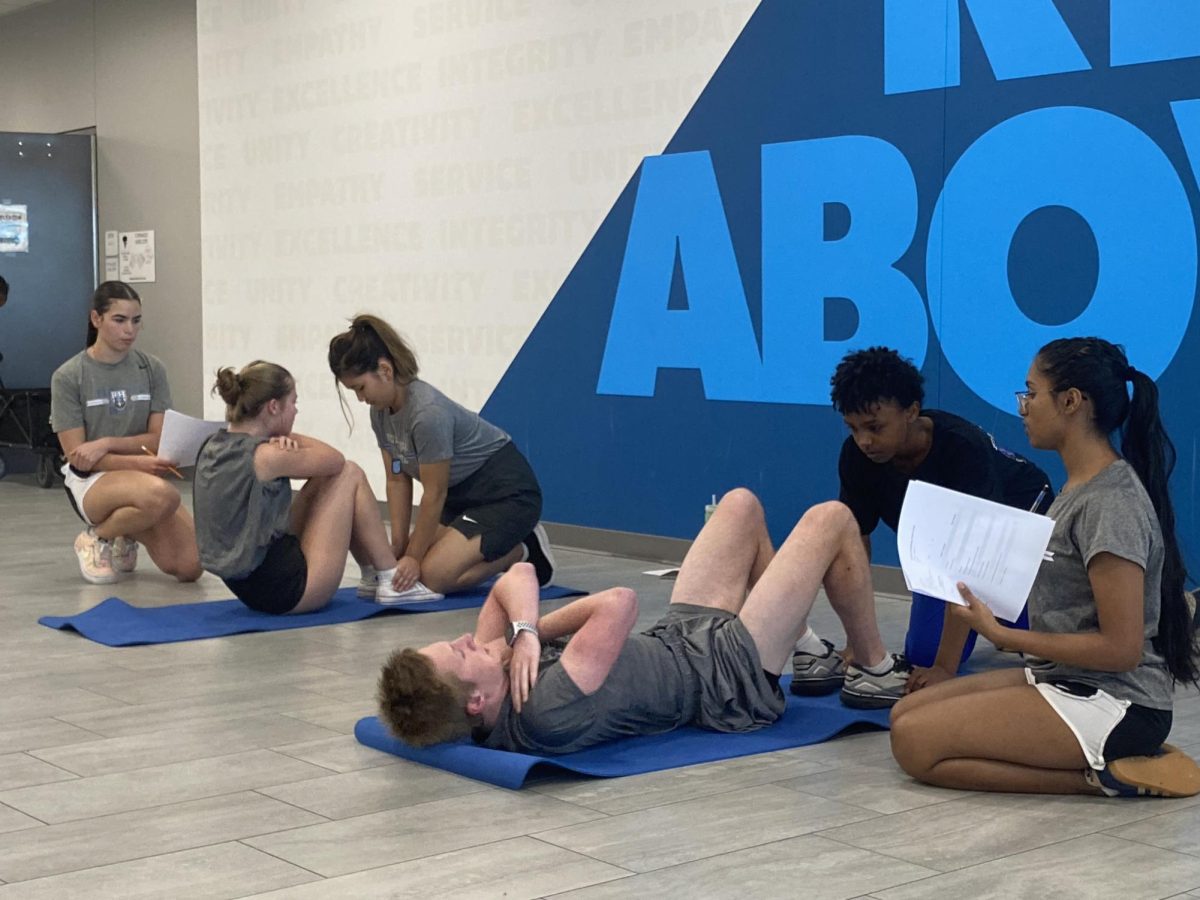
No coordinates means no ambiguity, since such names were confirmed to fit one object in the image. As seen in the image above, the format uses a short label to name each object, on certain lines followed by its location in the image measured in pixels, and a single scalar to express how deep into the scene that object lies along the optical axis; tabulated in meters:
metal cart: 9.05
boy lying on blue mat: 3.12
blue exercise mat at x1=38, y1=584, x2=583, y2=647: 4.75
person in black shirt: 3.70
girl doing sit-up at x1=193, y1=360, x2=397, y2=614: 4.81
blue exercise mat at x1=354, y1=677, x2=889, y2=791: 3.17
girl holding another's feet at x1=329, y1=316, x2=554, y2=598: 5.05
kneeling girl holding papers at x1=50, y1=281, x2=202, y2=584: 5.65
